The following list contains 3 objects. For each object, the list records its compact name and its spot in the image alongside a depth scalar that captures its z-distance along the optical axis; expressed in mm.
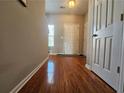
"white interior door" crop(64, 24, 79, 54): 4754
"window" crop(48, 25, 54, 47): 4742
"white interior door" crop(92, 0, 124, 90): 1158
